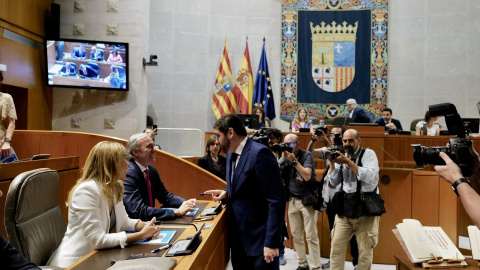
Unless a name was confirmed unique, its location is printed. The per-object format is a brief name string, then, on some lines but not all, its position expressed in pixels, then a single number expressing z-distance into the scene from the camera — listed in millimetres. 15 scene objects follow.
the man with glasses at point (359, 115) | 7406
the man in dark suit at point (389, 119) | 8078
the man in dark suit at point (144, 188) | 2785
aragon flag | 9758
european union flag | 9781
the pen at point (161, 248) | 1973
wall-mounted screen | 7219
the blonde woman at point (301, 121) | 8031
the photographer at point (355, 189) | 3924
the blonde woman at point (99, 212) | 2117
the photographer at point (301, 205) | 4590
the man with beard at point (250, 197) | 2609
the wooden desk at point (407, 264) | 2088
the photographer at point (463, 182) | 1474
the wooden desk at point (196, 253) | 1799
